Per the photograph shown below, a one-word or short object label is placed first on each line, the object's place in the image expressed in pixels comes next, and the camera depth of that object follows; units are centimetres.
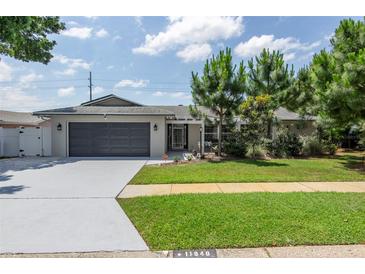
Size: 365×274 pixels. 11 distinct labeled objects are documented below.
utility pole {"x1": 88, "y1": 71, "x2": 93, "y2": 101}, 3871
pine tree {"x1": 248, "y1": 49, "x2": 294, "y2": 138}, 1708
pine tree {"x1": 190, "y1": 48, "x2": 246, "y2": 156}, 1295
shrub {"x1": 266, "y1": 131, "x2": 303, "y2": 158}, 1533
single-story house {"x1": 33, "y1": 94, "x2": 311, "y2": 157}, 1515
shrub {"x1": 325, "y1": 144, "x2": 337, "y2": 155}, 1647
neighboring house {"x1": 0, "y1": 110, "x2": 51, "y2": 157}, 1526
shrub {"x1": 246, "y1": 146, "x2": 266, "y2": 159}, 1443
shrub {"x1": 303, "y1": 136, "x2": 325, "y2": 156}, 1586
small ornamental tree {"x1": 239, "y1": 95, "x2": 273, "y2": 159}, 1363
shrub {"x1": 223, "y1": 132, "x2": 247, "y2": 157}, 1451
